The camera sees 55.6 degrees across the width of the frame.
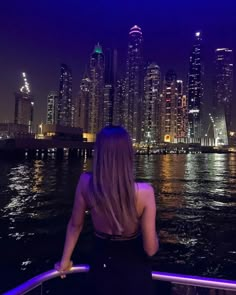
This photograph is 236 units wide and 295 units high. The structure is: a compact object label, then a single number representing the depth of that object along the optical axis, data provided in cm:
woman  147
